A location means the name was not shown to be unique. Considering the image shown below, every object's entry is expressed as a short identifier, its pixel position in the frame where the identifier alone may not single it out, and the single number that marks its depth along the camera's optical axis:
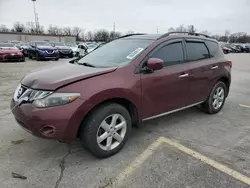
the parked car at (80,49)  20.48
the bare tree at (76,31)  86.56
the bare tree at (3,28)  73.96
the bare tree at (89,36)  81.99
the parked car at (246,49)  42.83
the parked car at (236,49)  40.47
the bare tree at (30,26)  77.88
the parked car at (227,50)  35.33
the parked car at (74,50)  22.45
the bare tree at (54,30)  81.52
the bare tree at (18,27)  76.19
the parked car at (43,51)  17.27
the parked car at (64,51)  20.10
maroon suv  2.62
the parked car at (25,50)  20.70
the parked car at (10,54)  15.81
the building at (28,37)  49.10
